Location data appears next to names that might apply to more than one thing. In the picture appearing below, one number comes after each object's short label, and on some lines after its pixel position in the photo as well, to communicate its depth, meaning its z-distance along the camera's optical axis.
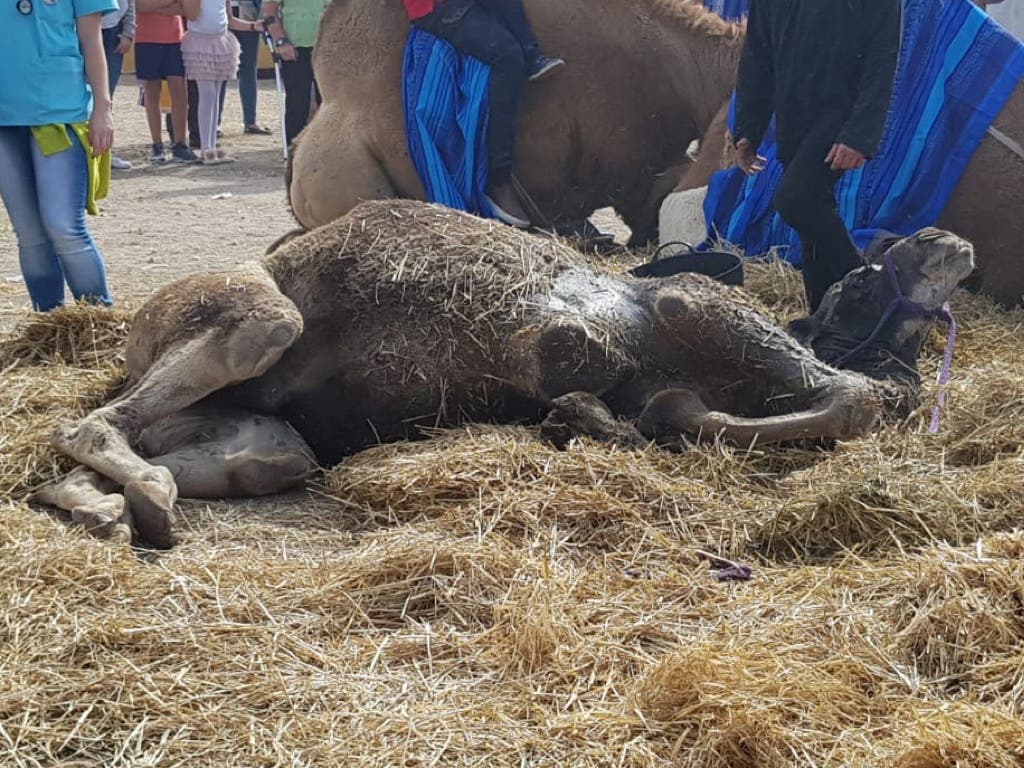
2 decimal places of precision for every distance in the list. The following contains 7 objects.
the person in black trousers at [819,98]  5.21
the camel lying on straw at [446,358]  3.95
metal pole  12.23
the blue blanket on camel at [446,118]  7.40
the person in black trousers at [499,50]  7.25
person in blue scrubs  5.30
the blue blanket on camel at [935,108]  6.06
